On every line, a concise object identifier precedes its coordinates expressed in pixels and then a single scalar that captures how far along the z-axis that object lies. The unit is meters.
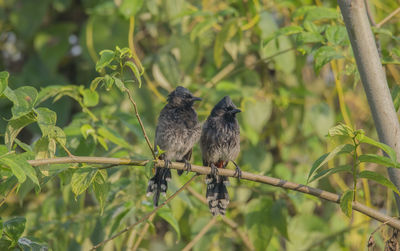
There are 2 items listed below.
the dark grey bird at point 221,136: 8.86
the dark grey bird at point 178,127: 8.68
